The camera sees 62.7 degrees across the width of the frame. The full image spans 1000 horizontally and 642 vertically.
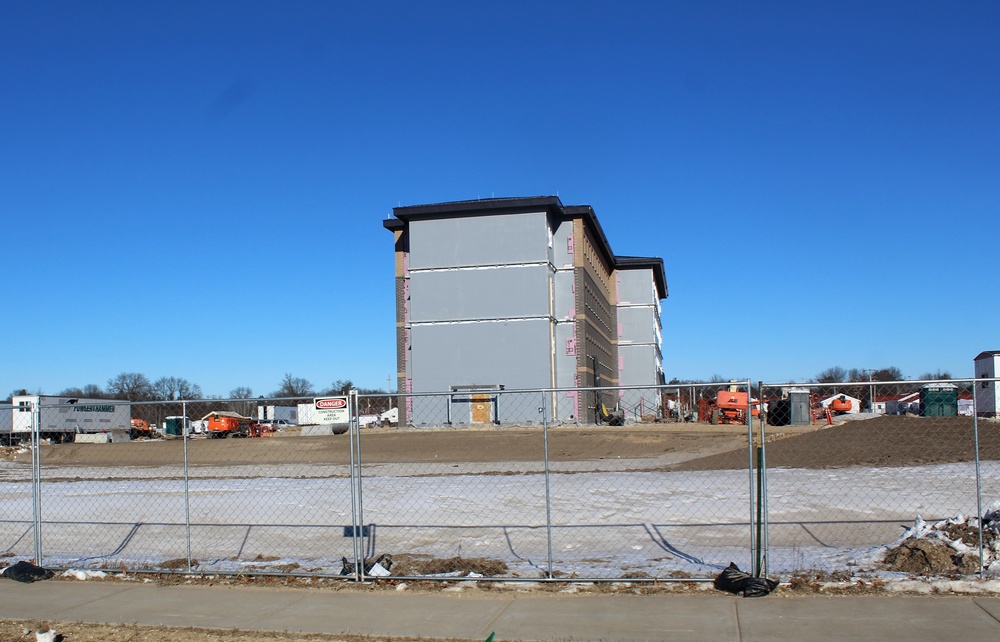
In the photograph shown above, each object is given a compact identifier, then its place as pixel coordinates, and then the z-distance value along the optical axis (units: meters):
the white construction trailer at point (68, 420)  48.16
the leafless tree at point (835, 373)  53.80
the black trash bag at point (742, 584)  8.49
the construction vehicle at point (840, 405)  60.56
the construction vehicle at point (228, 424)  58.22
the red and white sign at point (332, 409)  10.51
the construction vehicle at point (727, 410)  49.53
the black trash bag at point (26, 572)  10.27
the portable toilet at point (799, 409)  46.14
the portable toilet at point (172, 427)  55.06
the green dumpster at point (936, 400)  35.25
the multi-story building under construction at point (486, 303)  60.12
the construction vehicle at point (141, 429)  56.53
